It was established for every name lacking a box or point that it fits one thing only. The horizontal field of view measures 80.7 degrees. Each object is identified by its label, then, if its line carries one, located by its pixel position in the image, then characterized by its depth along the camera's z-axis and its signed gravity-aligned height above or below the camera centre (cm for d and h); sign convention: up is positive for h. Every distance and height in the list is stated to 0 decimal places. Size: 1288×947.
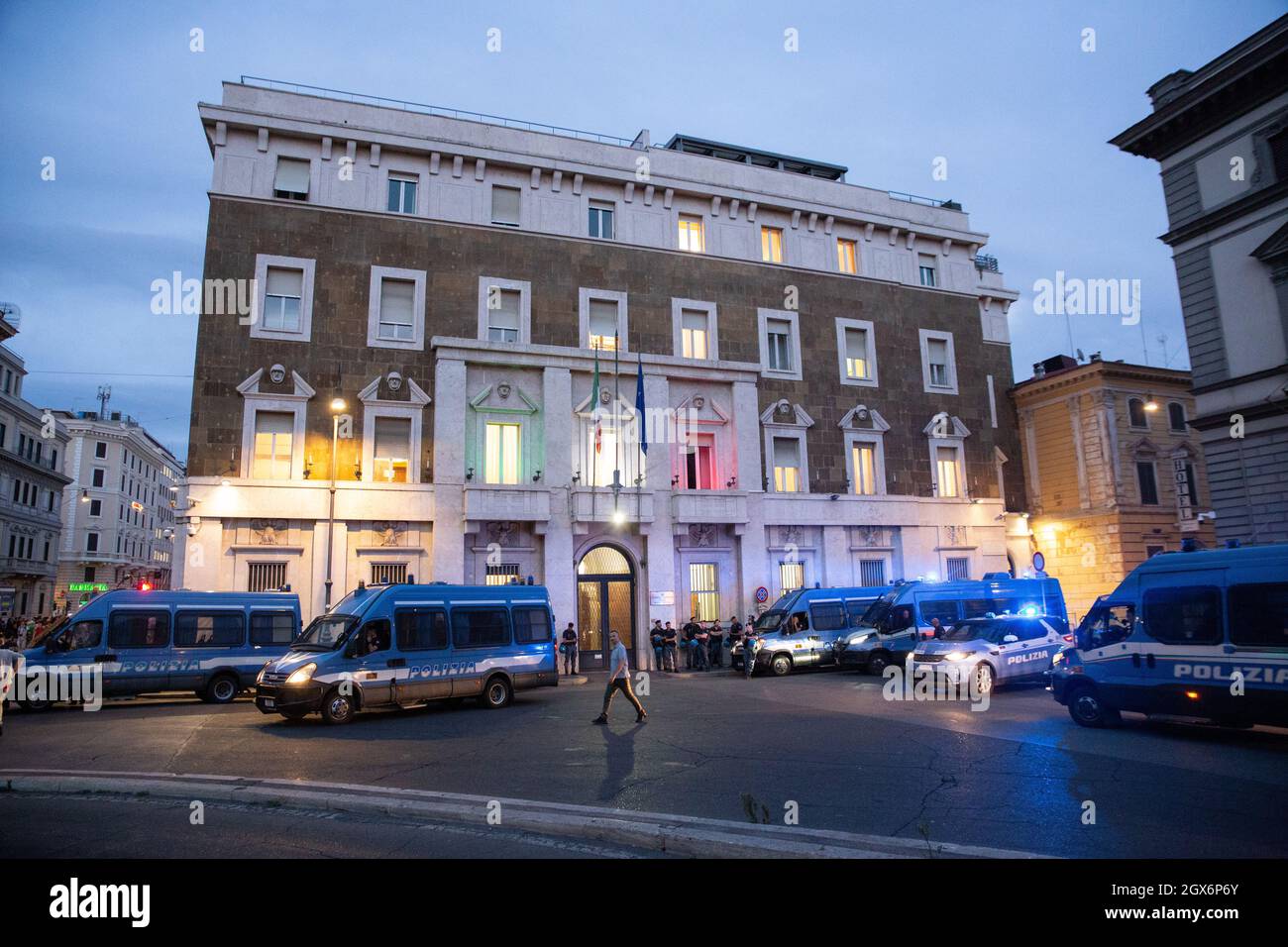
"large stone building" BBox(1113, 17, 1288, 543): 1961 +905
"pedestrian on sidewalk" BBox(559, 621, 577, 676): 2402 -142
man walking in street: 1375 -137
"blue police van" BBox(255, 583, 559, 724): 1398 -92
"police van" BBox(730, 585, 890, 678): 2338 -88
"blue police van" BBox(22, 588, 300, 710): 1689 -66
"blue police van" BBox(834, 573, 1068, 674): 2147 -43
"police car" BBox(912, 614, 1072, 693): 1627 -126
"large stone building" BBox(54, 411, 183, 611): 6550 +999
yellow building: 3266 +518
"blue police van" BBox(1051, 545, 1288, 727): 1041 -81
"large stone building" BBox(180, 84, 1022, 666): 2344 +794
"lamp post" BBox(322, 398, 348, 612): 2208 +299
